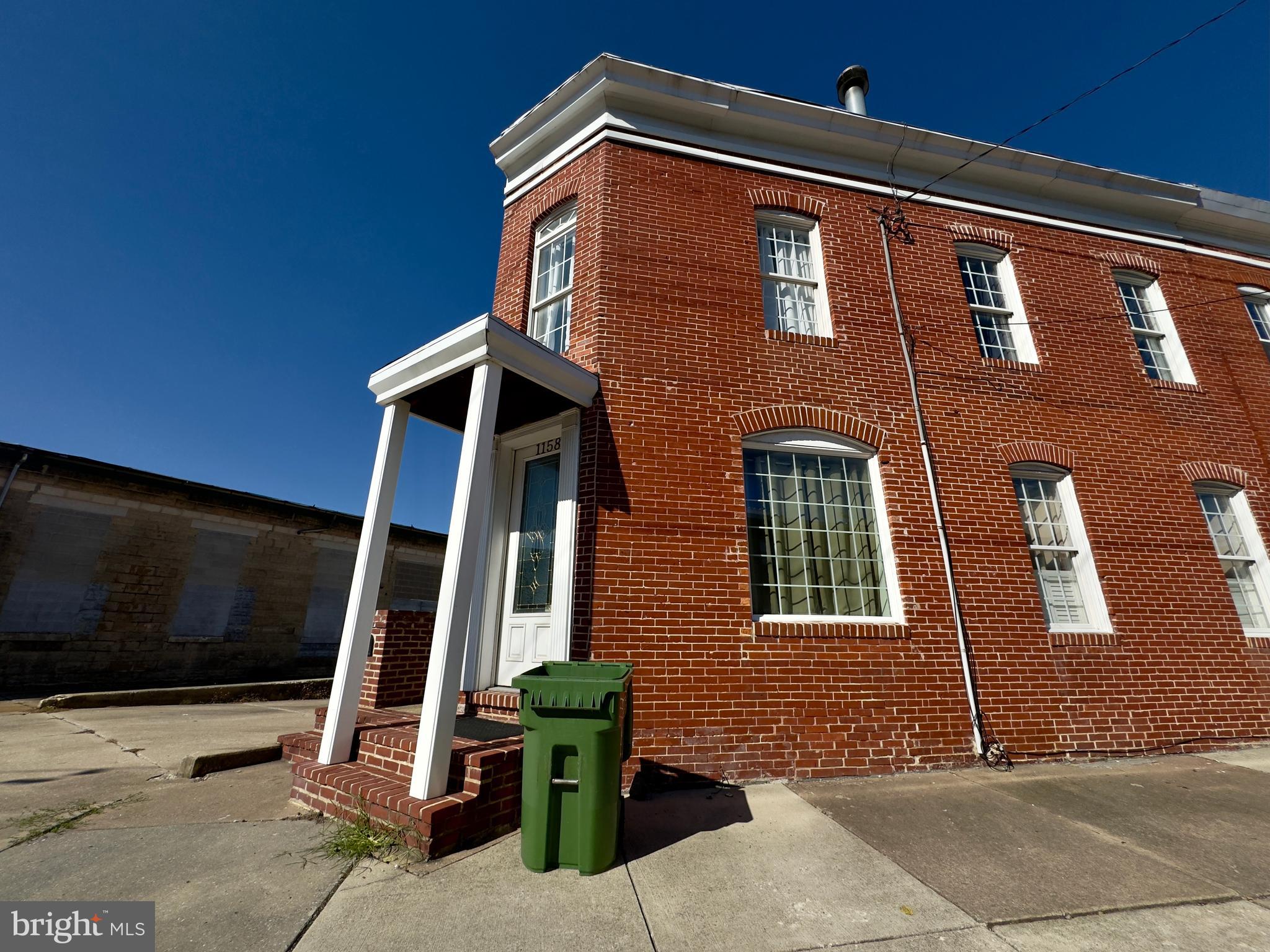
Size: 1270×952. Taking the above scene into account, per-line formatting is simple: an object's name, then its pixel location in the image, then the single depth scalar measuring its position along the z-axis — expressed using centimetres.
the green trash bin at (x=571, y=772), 292
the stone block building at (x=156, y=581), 1055
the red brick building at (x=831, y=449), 477
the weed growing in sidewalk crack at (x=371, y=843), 309
